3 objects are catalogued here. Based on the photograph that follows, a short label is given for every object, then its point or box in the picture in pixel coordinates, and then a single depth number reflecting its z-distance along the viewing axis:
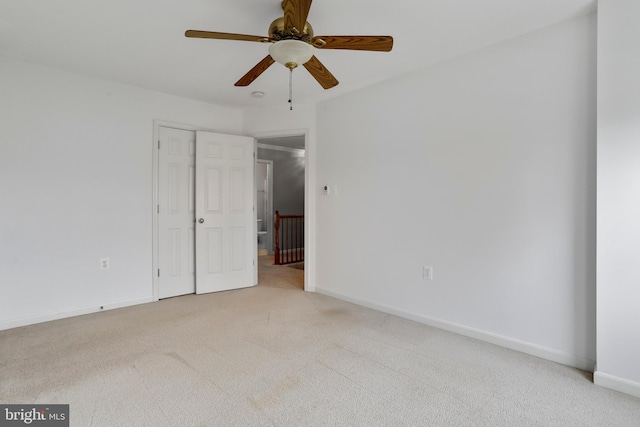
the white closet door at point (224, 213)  4.11
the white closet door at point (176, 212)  3.89
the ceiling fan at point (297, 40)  1.83
